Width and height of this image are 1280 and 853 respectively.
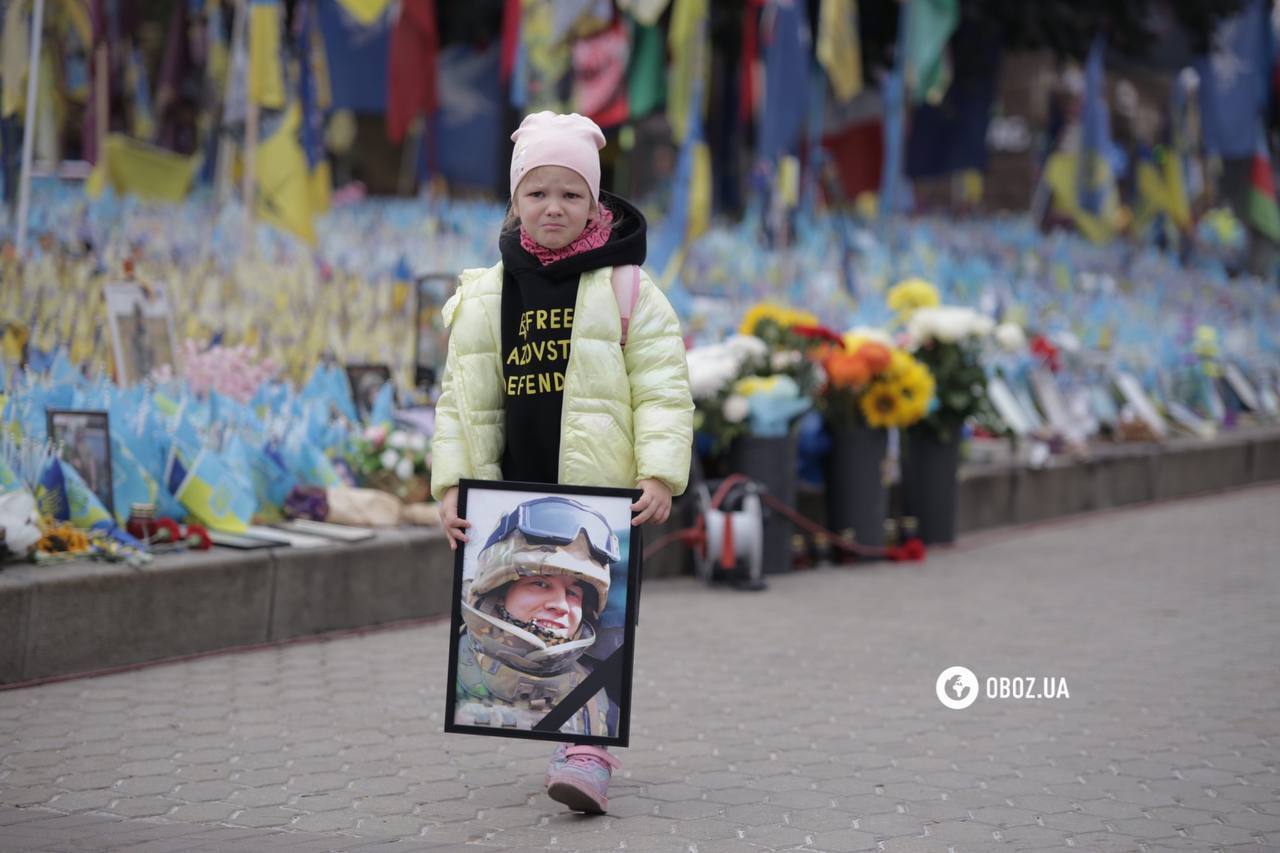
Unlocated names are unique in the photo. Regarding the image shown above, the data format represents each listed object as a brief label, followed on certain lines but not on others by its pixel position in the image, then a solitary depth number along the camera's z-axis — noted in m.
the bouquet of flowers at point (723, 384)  8.81
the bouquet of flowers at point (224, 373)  7.96
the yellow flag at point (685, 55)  15.49
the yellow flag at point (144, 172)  15.48
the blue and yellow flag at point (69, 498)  6.34
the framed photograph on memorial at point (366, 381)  8.60
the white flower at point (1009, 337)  10.23
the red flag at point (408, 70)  16.83
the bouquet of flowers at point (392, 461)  7.80
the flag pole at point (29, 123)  8.63
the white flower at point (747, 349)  9.02
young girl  4.44
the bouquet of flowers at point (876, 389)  9.25
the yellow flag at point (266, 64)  12.02
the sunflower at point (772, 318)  9.40
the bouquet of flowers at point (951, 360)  9.82
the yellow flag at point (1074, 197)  22.22
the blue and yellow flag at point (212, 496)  6.81
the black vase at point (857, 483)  9.48
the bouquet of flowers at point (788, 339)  9.05
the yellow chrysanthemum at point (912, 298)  10.21
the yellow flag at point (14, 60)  8.97
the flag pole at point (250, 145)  11.55
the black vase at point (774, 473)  8.96
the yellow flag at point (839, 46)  16.94
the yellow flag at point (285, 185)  11.96
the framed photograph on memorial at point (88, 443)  6.49
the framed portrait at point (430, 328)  9.16
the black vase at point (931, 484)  10.02
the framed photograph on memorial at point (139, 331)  8.31
